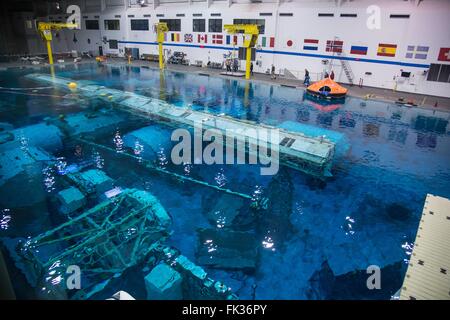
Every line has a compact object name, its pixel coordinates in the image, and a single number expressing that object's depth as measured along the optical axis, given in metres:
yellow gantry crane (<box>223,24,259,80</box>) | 24.59
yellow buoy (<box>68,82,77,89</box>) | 22.40
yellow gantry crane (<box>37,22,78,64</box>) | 28.38
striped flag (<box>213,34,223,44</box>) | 31.22
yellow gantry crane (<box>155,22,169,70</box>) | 29.19
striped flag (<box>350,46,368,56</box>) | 24.58
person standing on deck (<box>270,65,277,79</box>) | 28.22
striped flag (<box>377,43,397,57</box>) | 23.36
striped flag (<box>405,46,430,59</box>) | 22.20
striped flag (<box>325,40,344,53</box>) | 25.40
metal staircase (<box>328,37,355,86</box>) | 25.62
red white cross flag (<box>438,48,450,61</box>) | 21.45
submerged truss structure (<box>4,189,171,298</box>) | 6.70
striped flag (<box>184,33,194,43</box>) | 33.31
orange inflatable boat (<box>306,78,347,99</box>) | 22.03
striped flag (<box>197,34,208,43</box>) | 32.25
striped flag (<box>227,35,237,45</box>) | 30.33
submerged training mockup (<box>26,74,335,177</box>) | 11.77
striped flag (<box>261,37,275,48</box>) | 28.64
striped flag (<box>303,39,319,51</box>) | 26.45
